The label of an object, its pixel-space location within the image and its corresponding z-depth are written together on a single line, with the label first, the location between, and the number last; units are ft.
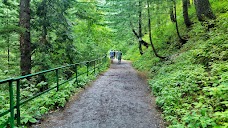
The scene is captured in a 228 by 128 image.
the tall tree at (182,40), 33.20
